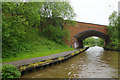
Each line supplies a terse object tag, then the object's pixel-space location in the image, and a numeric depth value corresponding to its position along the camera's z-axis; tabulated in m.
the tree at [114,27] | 27.58
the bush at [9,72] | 5.17
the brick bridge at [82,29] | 29.02
